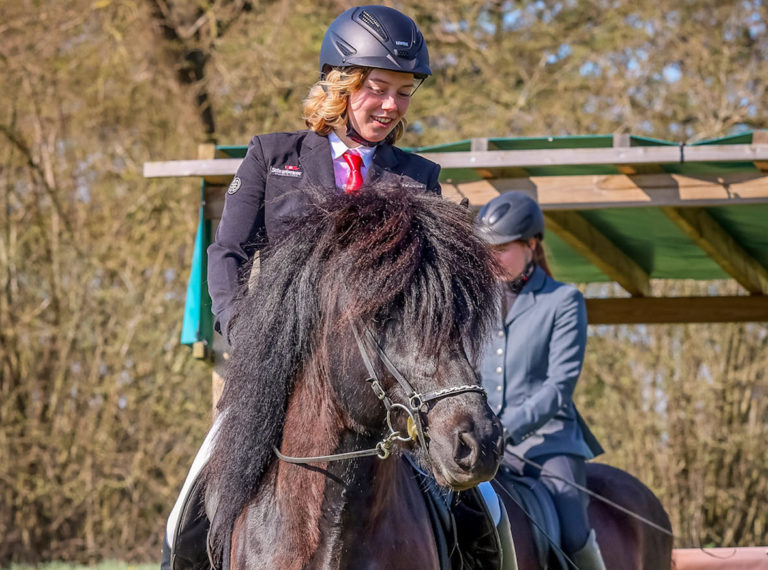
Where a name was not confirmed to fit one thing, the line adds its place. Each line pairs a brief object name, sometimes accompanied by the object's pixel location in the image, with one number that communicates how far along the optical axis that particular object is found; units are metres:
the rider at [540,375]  10.30
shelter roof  13.24
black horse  5.81
